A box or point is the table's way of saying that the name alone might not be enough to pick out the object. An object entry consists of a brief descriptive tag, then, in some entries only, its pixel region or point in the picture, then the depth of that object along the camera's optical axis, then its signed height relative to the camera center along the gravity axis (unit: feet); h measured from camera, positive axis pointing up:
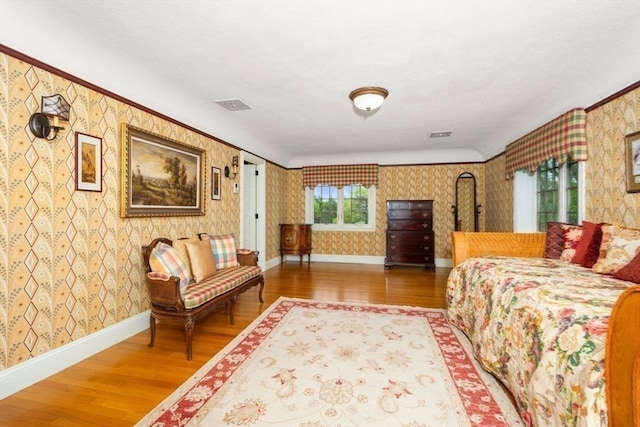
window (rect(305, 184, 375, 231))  21.42 +0.61
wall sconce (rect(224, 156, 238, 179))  13.95 +2.26
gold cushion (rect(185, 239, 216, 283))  9.40 -1.55
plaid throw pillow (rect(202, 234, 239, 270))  10.99 -1.40
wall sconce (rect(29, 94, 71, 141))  6.35 +2.23
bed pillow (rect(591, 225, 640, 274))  6.56 -0.80
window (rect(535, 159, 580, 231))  10.80 +0.97
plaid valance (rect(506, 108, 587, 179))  9.56 +2.82
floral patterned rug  5.26 -3.74
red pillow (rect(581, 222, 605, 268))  7.64 -0.93
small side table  20.04 -1.78
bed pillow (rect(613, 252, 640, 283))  6.00 -1.20
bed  3.32 -1.92
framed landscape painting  8.67 +1.37
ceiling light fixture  9.27 +3.96
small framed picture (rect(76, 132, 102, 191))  7.33 +1.39
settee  7.77 -2.08
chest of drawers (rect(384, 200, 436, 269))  18.78 -1.20
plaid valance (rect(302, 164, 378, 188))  20.42 +2.94
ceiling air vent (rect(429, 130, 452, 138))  15.03 +4.42
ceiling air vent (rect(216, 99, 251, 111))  10.78 +4.33
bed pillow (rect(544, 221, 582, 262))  8.79 -0.81
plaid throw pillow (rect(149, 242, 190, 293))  8.14 -1.42
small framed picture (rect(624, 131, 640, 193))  7.59 +1.47
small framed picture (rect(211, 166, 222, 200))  12.87 +1.49
